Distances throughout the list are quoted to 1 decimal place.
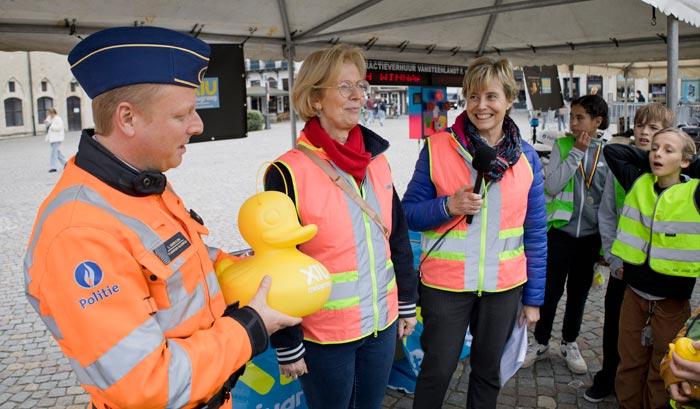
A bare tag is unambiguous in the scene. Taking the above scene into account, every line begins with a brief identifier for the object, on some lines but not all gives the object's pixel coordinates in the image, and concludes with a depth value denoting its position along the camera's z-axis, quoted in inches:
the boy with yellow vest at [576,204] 143.6
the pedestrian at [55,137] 583.5
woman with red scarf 81.4
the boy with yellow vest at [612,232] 133.0
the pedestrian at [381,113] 1278.3
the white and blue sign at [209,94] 169.6
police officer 45.6
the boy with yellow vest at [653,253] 108.2
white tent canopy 132.1
